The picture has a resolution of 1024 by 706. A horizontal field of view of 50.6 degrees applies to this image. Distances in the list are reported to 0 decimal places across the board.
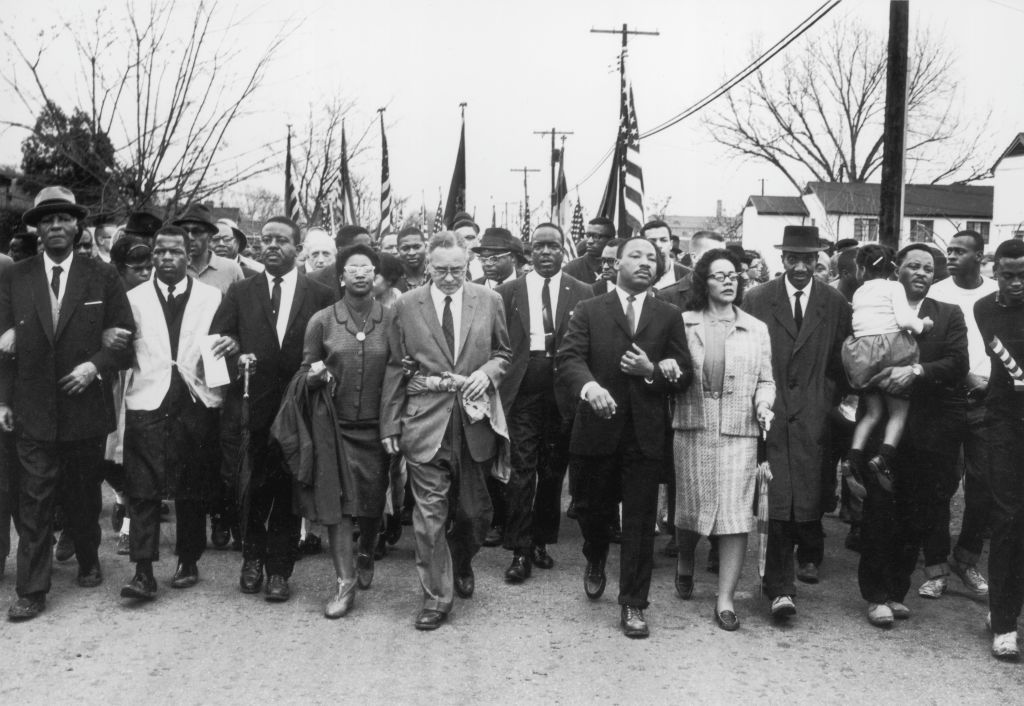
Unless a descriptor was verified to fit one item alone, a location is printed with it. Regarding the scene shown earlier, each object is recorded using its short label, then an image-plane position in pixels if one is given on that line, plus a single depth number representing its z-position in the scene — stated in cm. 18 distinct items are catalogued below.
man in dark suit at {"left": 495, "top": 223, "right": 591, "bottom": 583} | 722
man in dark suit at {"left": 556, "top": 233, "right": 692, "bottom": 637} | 594
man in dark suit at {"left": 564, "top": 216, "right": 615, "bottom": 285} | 984
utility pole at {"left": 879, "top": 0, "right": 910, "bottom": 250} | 1108
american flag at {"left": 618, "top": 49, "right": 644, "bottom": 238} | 1507
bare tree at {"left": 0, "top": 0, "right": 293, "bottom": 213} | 1081
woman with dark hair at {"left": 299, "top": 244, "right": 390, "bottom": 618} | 621
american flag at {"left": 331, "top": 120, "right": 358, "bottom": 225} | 2030
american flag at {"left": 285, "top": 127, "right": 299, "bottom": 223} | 2529
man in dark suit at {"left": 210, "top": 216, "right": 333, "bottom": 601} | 643
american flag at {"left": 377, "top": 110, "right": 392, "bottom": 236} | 2166
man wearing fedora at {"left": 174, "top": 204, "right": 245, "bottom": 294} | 825
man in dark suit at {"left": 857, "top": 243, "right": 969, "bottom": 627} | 618
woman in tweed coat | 609
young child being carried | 624
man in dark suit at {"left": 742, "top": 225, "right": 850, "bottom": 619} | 630
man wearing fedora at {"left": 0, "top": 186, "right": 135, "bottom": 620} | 614
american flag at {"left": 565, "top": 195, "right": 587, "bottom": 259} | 2391
